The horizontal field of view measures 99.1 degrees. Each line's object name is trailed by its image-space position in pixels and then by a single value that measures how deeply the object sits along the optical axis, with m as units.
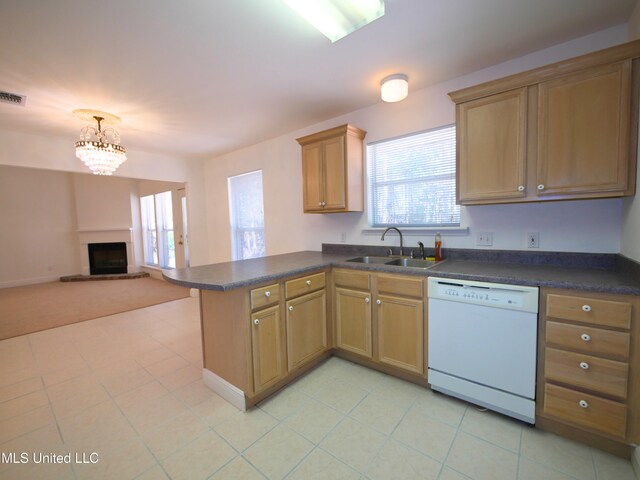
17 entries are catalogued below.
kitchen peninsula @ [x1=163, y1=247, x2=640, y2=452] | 1.44
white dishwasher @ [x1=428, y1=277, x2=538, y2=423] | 1.61
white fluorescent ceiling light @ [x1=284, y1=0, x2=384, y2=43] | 1.43
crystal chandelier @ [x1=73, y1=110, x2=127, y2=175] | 2.69
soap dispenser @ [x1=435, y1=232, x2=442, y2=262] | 2.39
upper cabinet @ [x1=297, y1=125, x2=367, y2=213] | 2.67
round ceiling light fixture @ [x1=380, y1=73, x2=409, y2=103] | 2.20
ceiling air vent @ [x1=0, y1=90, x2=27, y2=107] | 2.29
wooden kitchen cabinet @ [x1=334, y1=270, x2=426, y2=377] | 2.04
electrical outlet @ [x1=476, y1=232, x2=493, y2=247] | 2.21
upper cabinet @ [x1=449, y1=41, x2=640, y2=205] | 1.53
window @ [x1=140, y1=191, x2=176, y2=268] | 6.37
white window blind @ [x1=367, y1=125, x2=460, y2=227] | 2.41
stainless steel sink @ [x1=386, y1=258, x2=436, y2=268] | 2.39
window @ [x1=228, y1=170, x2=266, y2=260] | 4.16
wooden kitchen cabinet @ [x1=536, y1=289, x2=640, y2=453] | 1.36
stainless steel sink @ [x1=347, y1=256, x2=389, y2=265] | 2.65
